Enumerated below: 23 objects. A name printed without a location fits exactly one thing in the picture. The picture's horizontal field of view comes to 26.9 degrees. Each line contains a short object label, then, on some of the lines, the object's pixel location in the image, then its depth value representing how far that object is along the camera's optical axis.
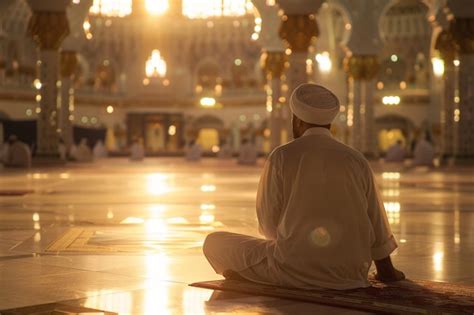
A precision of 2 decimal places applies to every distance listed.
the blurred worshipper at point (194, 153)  34.08
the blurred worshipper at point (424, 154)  26.12
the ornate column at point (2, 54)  40.25
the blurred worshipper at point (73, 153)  28.47
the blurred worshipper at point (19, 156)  23.09
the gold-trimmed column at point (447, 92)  23.67
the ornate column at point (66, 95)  27.53
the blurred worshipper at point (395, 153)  31.14
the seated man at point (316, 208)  4.36
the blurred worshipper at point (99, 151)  38.72
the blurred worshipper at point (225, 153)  37.53
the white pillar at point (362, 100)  27.38
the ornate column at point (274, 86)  26.34
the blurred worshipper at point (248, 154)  27.95
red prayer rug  3.94
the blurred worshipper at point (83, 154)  30.31
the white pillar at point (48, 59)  22.47
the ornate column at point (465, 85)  22.28
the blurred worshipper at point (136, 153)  33.91
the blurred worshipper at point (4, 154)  23.73
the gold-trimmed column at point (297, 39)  19.03
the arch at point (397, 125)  44.78
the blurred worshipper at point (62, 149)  23.69
